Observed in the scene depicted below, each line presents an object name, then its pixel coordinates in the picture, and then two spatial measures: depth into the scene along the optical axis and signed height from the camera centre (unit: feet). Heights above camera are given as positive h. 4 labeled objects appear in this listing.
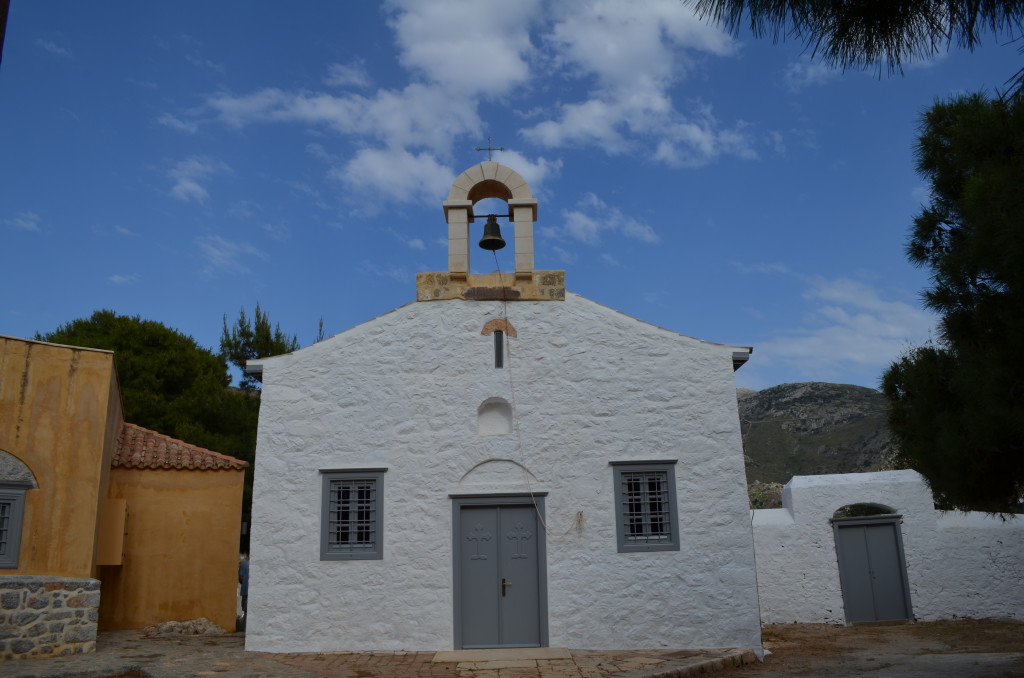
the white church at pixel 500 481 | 37.14 +2.83
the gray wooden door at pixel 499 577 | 37.29 -1.43
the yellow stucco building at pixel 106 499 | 36.99 +2.69
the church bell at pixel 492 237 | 41.45 +14.70
